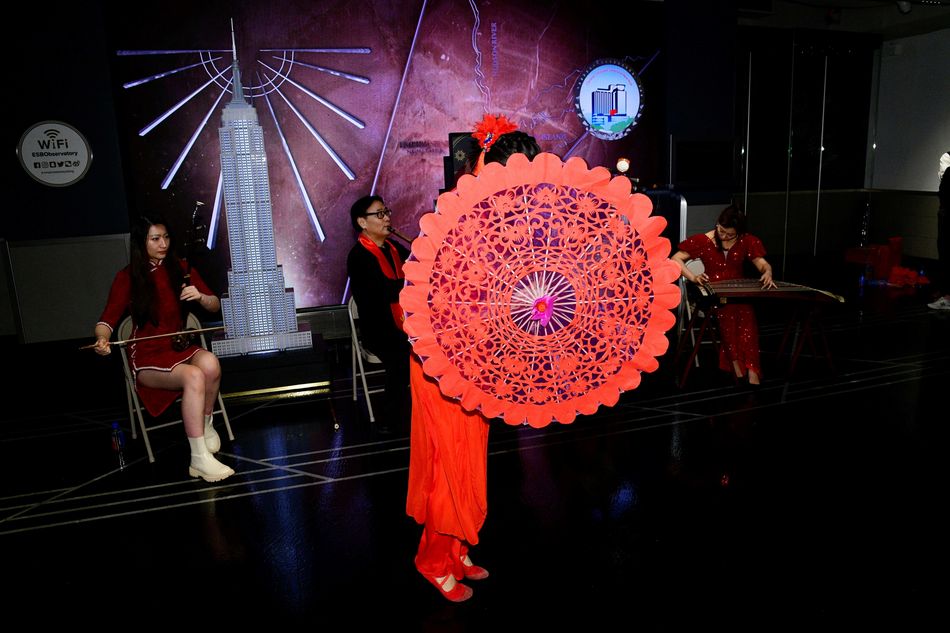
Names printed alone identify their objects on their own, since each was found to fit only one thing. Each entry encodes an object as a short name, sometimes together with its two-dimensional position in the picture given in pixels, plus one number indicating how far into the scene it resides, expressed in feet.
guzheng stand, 14.93
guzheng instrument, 14.89
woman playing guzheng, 16.14
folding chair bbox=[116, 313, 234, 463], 12.91
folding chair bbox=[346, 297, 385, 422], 14.88
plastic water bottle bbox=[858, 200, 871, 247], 34.88
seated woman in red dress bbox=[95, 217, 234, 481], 12.09
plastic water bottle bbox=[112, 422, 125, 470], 13.26
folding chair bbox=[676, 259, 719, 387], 16.29
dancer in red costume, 7.63
